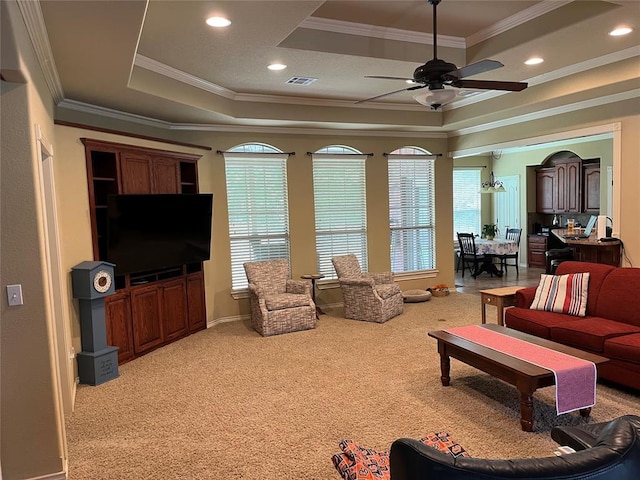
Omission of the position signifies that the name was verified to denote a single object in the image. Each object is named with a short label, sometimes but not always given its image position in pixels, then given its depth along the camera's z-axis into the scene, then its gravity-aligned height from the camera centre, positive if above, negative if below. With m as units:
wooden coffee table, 3.12 -1.19
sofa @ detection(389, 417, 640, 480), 1.30 -0.76
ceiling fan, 3.44 +0.96
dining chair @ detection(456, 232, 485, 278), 9.75 -1.04
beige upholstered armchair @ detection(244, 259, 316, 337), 5.84 -1.15
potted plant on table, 10.13 -0.66
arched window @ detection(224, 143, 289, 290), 6.64 +0.10
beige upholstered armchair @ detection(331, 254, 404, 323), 6.30 -1.22
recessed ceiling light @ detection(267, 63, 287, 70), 4.69 +1.50
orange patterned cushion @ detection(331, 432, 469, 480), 2.02 -1.17
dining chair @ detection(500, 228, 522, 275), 9.80 -0.88
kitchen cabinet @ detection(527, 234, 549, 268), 10.69 -1.16
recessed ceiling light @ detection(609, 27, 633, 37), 3.78 +1.38
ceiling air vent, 5.30 +1.52
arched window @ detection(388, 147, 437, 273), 7.80 -0.06
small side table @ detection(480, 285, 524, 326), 5.14 -1.09
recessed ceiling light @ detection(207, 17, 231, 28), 3.50 +1.48
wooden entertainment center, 4.77 -0.73
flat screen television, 4.78 -0.16
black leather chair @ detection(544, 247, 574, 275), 8.69 -1.06
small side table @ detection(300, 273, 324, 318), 6.74 -1.07
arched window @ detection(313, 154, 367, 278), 7.23 +0.01
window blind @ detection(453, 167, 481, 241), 11.40 +0.09
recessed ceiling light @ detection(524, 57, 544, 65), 4.55 +1.40
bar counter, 5.64 -0.67
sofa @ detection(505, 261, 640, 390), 3.67 -1.13
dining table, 9.52 -1.00
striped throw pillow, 4.49 -0.95
